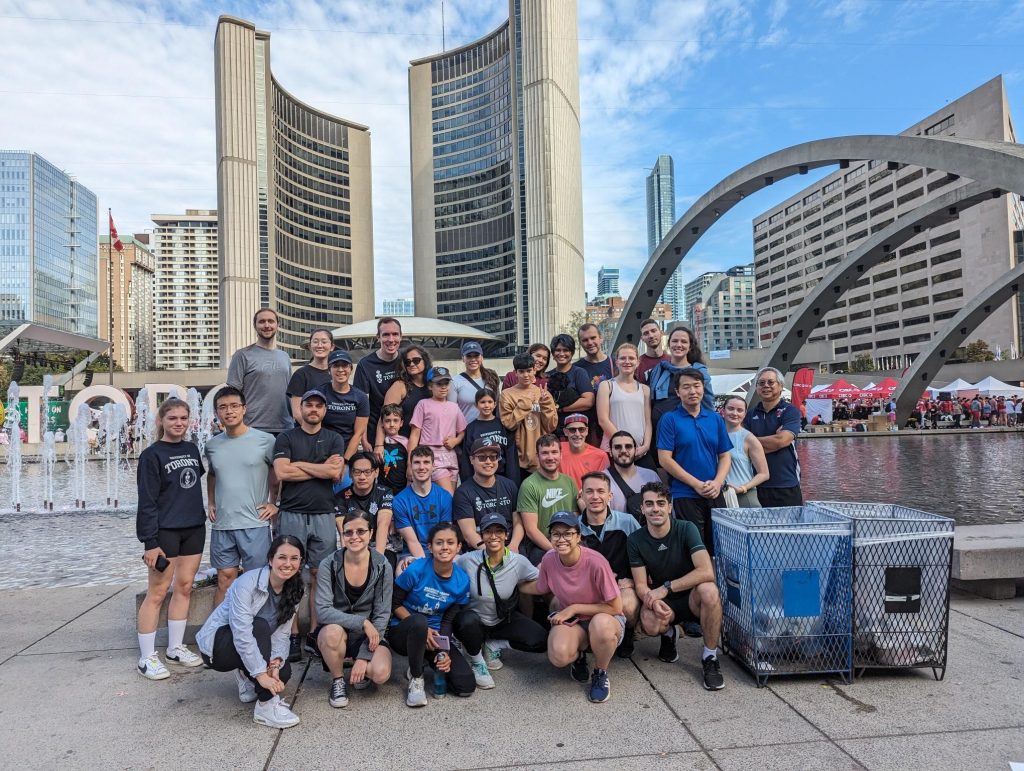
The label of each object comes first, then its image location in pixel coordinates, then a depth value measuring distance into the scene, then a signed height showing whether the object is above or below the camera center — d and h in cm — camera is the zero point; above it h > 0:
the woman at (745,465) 510 -57
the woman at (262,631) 354 -128
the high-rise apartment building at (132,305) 13938 +2347
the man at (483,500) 464 -73
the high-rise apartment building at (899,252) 7100 +1785
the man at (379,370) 582 +27
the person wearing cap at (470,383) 571 +14
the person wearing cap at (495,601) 409 -129
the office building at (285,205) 8306 +3076
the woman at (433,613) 383 -131
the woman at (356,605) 379 -122
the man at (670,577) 397 -114
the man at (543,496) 469 -71
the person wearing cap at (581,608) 380 -127
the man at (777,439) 535 -38
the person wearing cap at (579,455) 501 -45
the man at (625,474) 484 -60
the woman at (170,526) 423 -80
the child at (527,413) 532 -13
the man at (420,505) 461 -76
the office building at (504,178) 9006 +3443
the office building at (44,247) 11338 +2904
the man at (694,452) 485 -43
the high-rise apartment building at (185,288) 18825 +3373
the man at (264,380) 537 +19
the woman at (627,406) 555 -9
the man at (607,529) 432 -91
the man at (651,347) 643 +47
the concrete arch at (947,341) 2819 +223
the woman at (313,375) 534 +22
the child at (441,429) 520 -24
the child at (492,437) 522 -32
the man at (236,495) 449 -63
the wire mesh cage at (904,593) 381 -118
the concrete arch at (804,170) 1185 +512
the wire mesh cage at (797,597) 382 -120
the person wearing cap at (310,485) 454 -58
